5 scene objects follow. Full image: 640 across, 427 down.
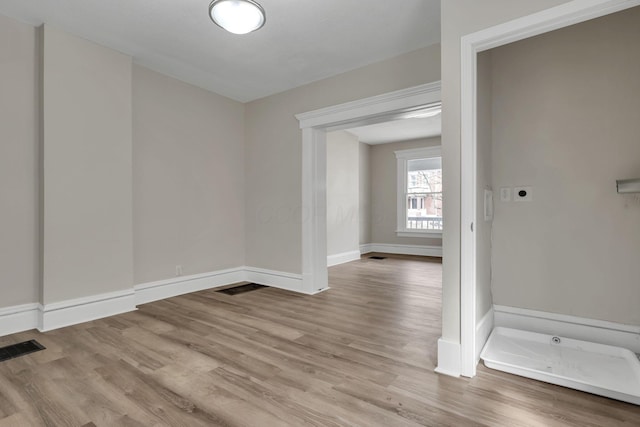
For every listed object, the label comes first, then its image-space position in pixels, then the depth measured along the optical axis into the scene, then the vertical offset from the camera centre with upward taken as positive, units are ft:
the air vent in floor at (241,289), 13.58 -3.25
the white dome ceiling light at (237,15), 7.87 +5.20
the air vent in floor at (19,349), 7.63 -3.30
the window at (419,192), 24.34 +1.76
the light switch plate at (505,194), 9.09 +0.57
